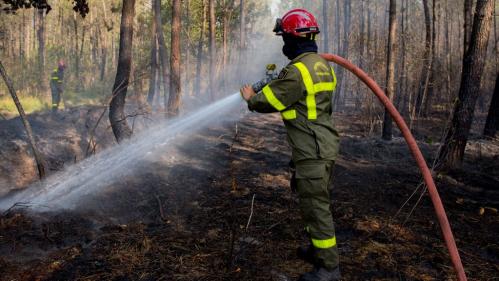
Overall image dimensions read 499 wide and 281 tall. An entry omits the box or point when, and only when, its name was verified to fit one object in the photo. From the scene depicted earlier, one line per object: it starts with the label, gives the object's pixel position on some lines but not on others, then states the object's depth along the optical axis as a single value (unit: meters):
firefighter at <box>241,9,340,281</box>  2.91
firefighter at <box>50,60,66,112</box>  14.85
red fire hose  2.62
